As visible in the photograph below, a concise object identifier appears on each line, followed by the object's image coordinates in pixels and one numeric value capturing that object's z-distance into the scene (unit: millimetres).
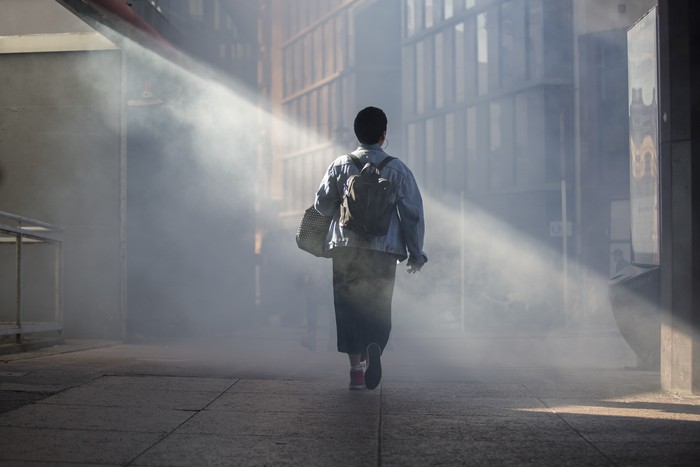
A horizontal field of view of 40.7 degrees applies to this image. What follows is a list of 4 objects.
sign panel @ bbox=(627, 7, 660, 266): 7180
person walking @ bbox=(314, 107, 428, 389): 5262
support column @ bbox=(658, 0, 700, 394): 5094
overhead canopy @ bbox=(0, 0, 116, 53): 10992
